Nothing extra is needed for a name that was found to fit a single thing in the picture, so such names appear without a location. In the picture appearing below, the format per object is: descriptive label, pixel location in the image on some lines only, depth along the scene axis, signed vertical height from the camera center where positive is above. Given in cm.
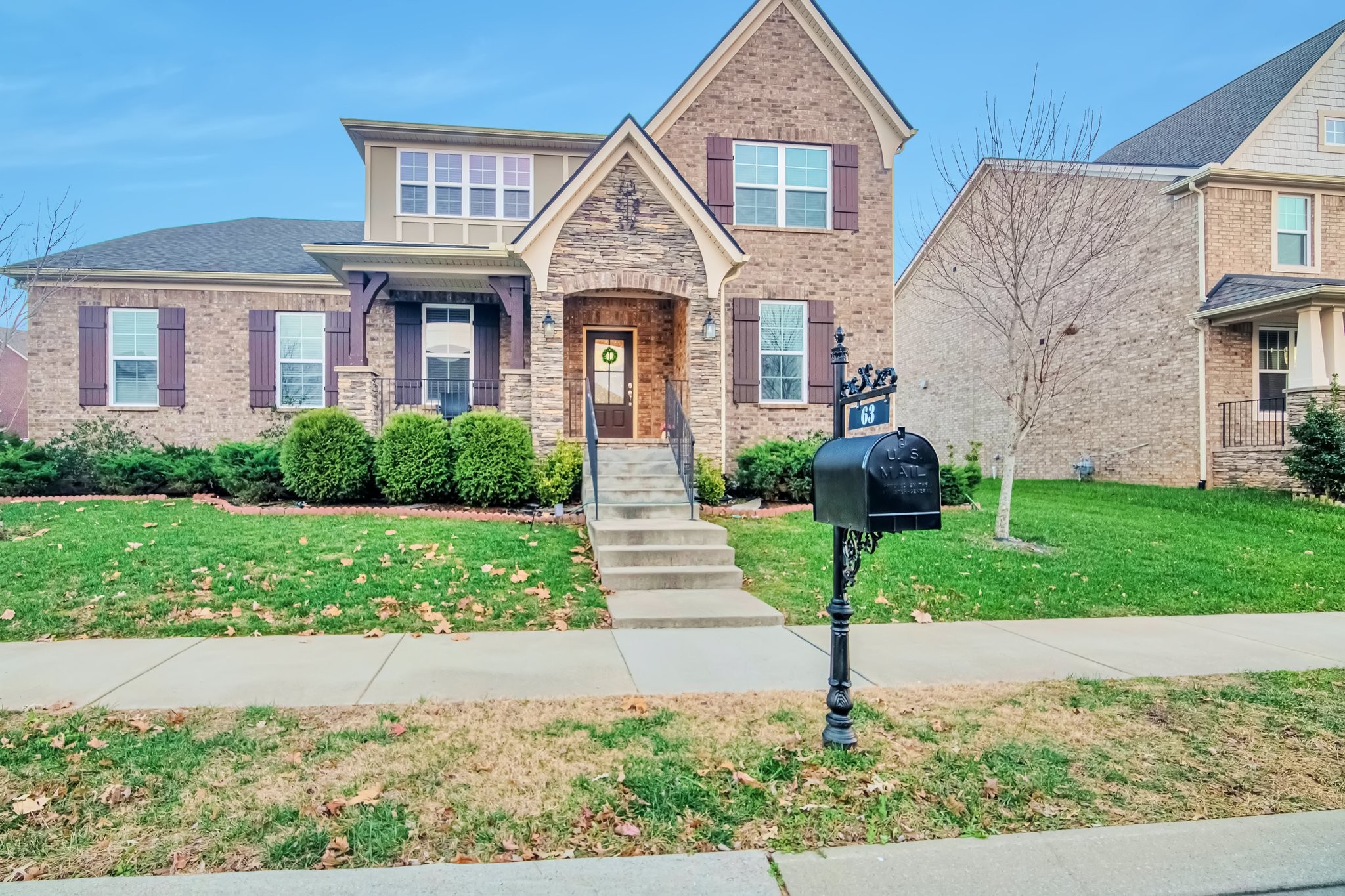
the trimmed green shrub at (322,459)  1128 -20
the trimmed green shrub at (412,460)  1132 -22
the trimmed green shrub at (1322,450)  1278 -11
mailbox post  345 -23
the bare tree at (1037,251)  1053 +353
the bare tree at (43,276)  1468 +331
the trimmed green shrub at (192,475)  1245 -46
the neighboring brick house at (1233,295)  1465 +288
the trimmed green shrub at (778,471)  1262 -43
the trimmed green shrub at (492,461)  1130 -23
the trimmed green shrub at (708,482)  1170 -58
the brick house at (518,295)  1500 +303
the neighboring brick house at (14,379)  3450 +338
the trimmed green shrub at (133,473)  1269 -45
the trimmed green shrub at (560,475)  1141 -45
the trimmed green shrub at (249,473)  1168 -40
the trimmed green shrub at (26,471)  1259 -41
